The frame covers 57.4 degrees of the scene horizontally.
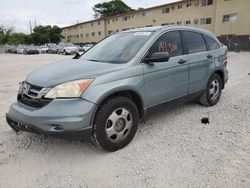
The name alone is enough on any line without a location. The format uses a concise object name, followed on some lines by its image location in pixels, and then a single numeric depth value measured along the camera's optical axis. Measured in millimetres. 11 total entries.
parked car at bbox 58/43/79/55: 28953
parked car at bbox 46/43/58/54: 33856
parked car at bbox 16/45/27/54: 39288
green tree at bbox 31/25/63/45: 62406
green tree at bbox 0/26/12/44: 58919
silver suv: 2793
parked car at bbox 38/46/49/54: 39250
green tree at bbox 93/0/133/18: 63156
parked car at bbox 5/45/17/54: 44797
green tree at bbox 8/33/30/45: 70438
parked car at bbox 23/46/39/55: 36094
